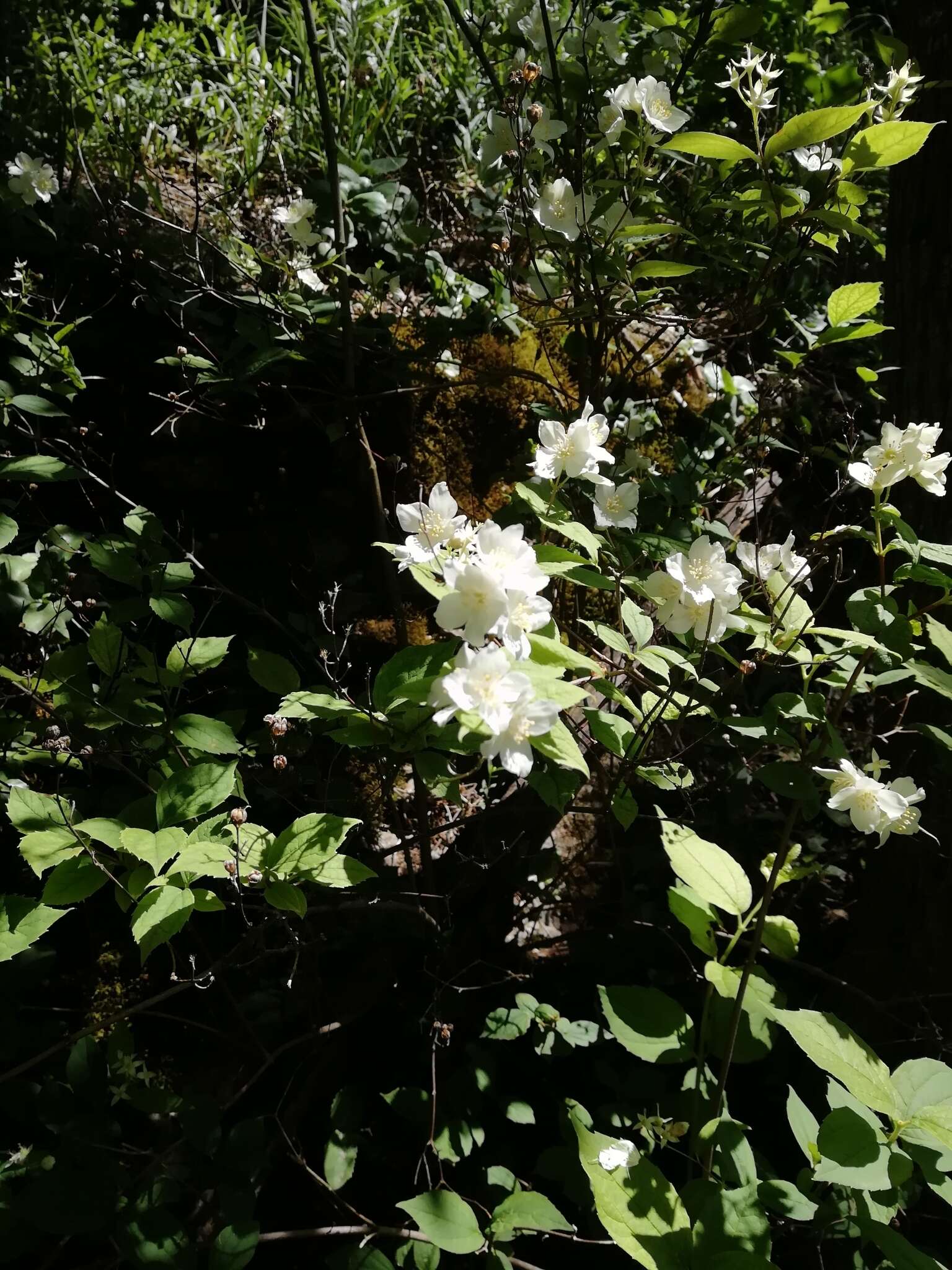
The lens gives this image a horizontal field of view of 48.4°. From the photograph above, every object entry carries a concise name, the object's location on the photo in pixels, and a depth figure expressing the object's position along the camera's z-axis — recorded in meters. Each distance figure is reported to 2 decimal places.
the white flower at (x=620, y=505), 0.56
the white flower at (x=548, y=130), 0.59
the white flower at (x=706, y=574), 0.49
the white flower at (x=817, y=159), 0.57
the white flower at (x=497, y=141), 0.63
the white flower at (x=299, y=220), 0.75
